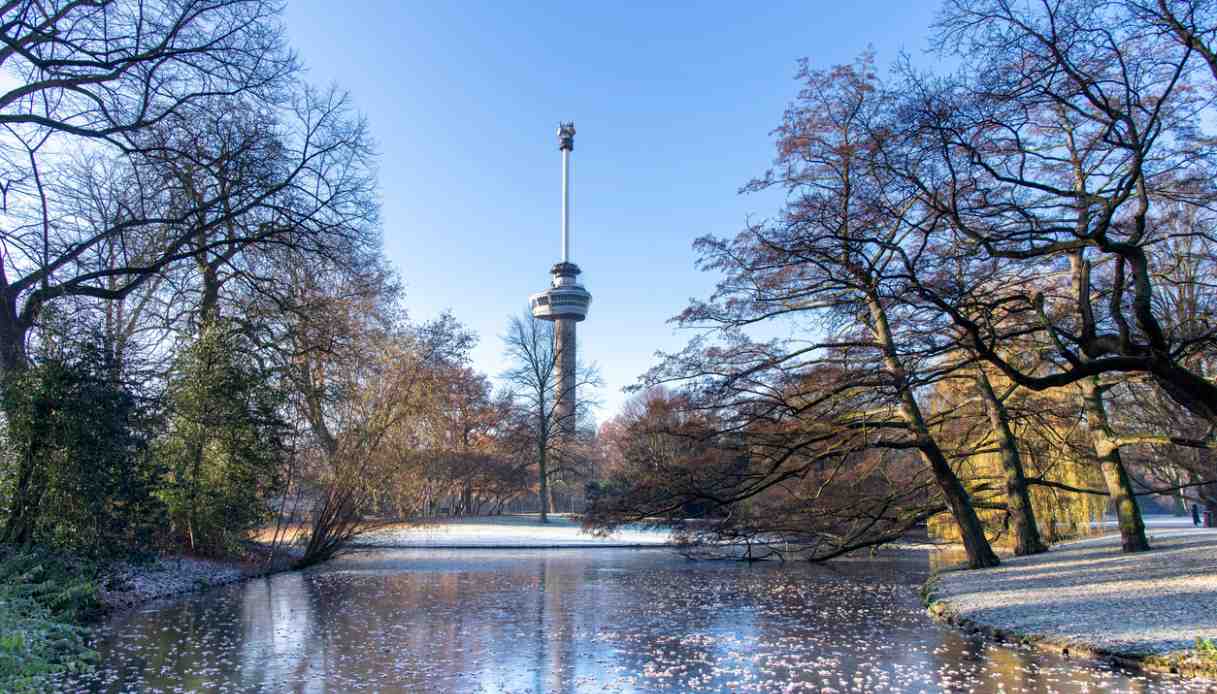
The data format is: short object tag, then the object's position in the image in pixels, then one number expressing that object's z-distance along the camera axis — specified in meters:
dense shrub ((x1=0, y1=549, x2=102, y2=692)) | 6.45
